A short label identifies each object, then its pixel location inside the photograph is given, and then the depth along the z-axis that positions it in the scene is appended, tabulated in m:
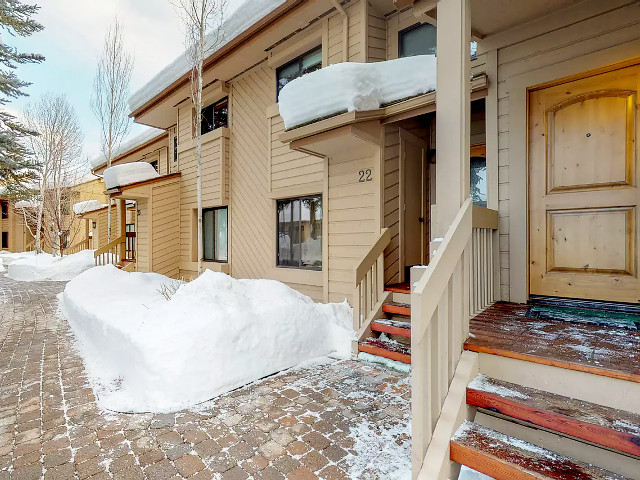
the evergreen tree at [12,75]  8.52
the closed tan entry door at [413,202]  4.88
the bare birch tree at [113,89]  12.62
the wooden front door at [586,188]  3.00
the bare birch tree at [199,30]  6.44
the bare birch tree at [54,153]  13.76
